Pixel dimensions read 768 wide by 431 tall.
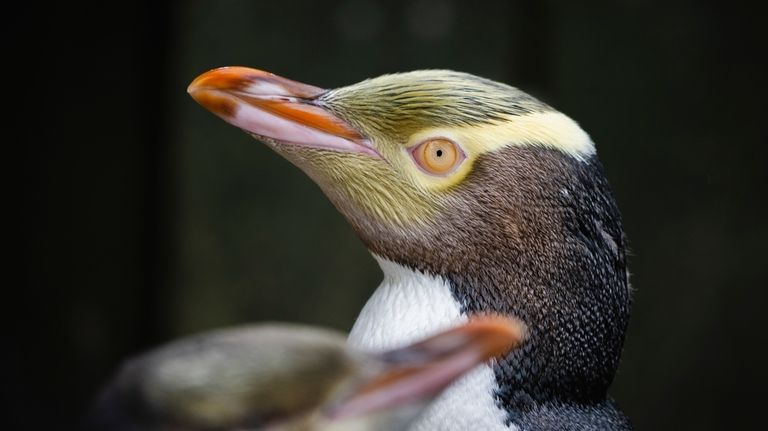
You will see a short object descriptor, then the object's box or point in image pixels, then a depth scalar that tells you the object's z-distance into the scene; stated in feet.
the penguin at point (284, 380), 4.80
